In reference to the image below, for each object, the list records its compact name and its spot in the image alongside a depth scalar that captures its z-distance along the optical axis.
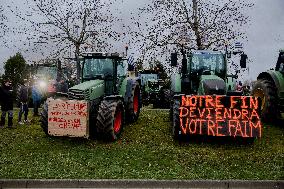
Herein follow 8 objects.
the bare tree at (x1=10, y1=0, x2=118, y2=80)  29.78
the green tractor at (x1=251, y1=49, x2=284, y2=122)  15.12
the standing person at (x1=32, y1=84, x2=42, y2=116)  18.27
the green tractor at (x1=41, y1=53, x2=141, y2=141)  12.83
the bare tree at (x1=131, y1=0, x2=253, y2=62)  26.08
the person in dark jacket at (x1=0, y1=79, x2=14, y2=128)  15.61
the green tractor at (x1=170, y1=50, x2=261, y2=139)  12.69
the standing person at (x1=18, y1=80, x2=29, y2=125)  16.62
